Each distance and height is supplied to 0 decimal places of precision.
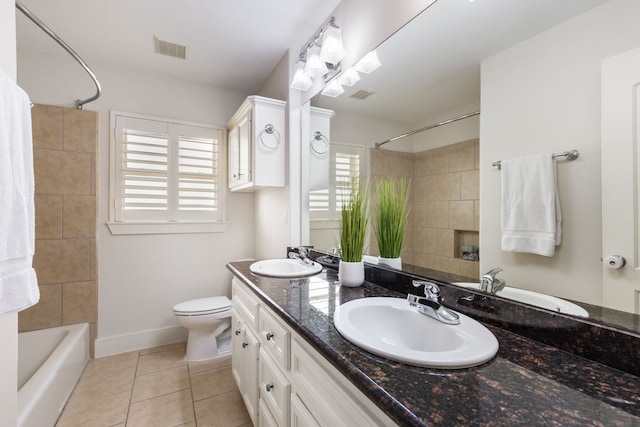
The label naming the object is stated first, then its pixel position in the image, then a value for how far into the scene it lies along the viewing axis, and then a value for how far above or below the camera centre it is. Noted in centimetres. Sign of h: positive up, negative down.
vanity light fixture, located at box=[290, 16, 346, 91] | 175 +102
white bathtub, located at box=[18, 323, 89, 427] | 143 -98
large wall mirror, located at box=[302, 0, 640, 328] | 75 +34
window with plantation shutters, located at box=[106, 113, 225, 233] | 254 +39
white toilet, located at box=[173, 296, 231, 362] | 230 -93
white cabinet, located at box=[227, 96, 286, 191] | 224 +57
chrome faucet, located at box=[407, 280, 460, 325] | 94 -31
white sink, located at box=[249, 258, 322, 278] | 169 -35
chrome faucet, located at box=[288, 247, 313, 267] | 194 -30
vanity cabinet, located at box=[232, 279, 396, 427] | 72 -55
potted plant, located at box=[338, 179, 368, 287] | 143 -13
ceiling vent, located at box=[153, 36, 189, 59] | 216 +129
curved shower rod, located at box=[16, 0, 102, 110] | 134 +94
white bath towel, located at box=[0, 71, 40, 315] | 90 +3
